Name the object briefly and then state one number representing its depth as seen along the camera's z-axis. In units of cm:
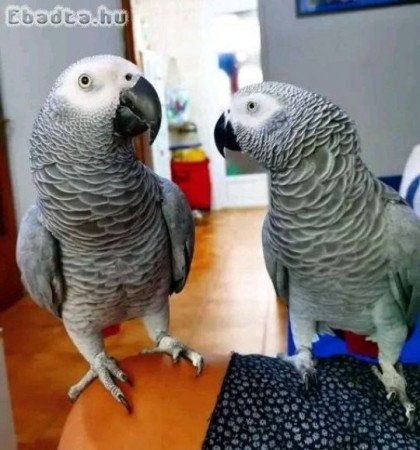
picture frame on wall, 189
